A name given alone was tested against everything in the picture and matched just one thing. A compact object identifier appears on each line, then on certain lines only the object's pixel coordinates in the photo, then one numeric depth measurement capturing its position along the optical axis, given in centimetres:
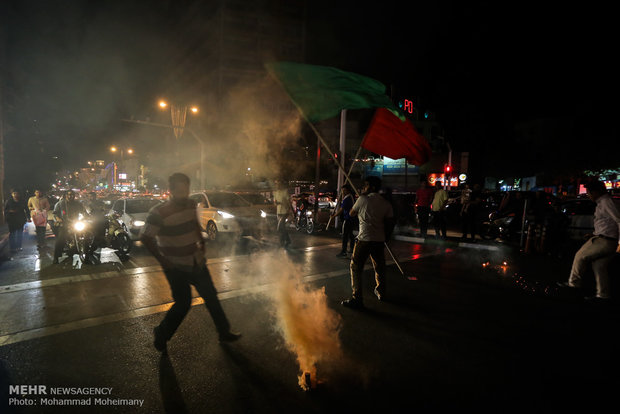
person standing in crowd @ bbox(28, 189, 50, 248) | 885
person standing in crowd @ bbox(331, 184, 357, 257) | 805
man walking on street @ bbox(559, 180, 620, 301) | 498
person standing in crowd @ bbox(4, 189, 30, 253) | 866
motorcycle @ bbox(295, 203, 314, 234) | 1263
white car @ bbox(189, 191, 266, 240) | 1043
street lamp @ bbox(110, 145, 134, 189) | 6981
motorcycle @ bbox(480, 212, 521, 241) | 1096
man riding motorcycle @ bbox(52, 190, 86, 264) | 743
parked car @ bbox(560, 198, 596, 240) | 1032
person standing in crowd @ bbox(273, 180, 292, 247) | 976
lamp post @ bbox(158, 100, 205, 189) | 2022
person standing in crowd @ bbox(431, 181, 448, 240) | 1035
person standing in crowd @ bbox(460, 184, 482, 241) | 1063
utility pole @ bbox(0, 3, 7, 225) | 1401
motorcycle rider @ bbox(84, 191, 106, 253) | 768
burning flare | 327
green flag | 586
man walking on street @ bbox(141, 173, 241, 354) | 329
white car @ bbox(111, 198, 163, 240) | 949
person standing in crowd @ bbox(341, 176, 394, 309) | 471
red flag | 613
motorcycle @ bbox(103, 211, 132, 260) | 823
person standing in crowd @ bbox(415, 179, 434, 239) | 1068
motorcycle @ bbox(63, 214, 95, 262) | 745
